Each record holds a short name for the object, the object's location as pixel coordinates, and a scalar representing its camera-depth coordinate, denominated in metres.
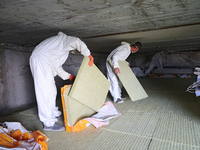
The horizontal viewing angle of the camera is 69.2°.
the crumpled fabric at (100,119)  1.81
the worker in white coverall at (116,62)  2.91
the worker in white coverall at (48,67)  1.86
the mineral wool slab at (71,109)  1.78
